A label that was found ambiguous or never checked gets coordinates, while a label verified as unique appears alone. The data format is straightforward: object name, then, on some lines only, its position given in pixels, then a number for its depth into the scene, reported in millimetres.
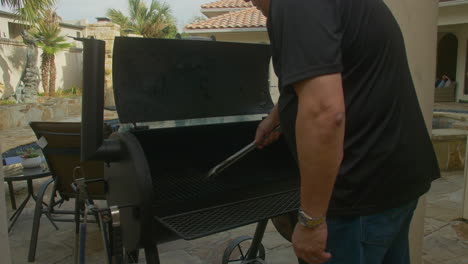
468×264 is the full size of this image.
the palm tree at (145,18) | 30812
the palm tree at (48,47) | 16000
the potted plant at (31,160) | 3885
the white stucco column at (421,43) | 2289
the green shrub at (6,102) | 12327
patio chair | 3221
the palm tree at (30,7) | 11816
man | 1041
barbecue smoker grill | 1731
